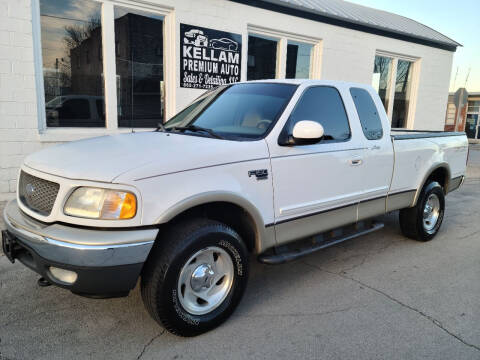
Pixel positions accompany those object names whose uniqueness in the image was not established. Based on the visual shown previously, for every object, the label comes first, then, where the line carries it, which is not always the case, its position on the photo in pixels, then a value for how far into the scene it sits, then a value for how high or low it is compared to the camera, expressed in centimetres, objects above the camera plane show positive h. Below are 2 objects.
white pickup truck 247 -67
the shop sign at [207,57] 800 +107
